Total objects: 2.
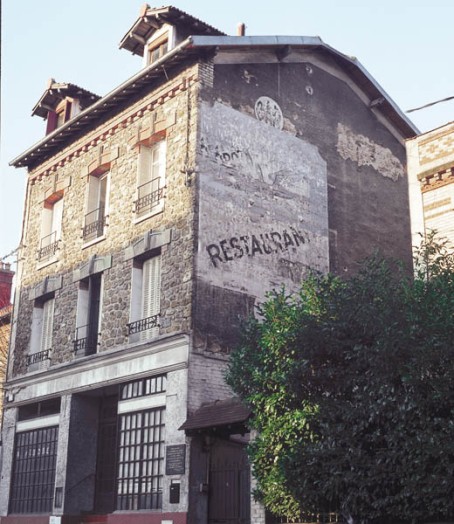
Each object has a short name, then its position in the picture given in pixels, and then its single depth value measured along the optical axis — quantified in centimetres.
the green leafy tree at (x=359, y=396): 1167
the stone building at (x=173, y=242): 1859
